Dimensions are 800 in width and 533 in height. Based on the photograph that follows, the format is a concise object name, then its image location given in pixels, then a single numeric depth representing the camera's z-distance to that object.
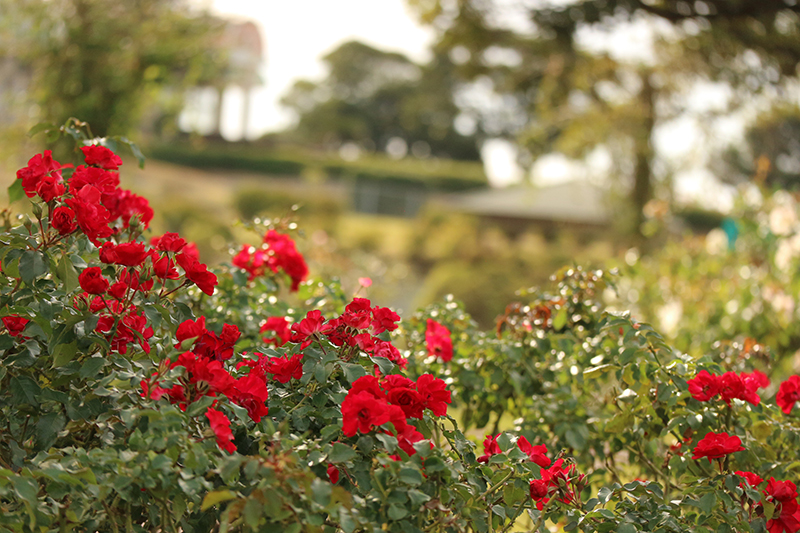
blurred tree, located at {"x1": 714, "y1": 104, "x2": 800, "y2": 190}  12.25
